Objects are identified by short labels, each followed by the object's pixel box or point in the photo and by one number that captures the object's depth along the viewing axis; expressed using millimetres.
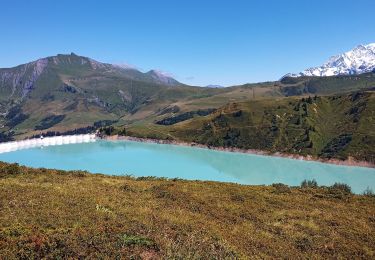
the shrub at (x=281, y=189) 44006
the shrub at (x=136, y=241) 19281
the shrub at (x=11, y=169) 41000
